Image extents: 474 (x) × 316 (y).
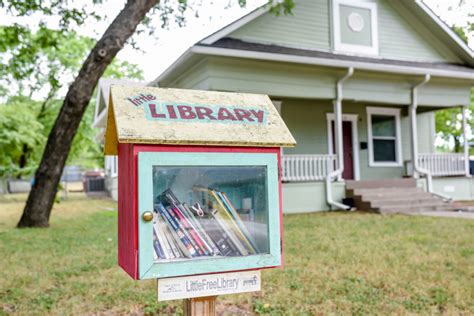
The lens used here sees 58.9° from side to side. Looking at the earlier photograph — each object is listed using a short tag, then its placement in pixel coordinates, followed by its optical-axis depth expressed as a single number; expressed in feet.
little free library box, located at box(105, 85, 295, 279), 5.61
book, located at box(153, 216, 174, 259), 5.82
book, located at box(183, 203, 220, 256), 6.08
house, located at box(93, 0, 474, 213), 30.35
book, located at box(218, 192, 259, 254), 6.41
